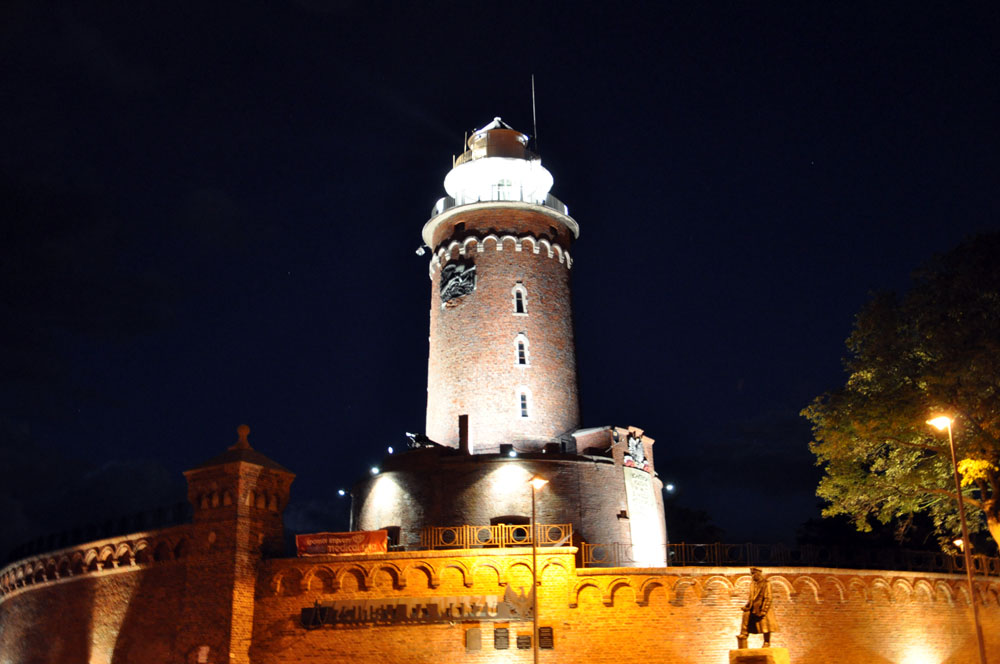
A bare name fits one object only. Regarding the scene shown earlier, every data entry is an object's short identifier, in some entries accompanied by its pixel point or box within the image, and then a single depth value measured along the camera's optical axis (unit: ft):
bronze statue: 70.85
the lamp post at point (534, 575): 70.09
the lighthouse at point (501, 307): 116.57
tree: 85.81
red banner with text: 83.20
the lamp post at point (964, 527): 65.26
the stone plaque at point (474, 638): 78.79
